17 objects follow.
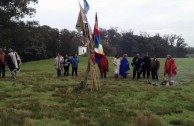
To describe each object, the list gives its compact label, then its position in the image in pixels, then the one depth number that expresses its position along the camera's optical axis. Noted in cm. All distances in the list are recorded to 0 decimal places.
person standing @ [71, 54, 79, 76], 2806
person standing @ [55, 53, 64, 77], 2840
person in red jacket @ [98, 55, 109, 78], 2799
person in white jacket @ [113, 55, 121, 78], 2891
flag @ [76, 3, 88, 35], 1738
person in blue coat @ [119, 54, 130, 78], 2860
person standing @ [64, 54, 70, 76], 2836
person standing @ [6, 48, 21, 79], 2322
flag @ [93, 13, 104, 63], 1773
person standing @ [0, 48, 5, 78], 2491
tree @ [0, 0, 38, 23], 4516
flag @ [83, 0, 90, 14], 1781
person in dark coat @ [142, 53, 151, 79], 2845
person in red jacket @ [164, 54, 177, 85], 2373
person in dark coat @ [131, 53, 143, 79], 2836
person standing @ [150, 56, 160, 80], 2752
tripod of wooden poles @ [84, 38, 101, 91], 1749
